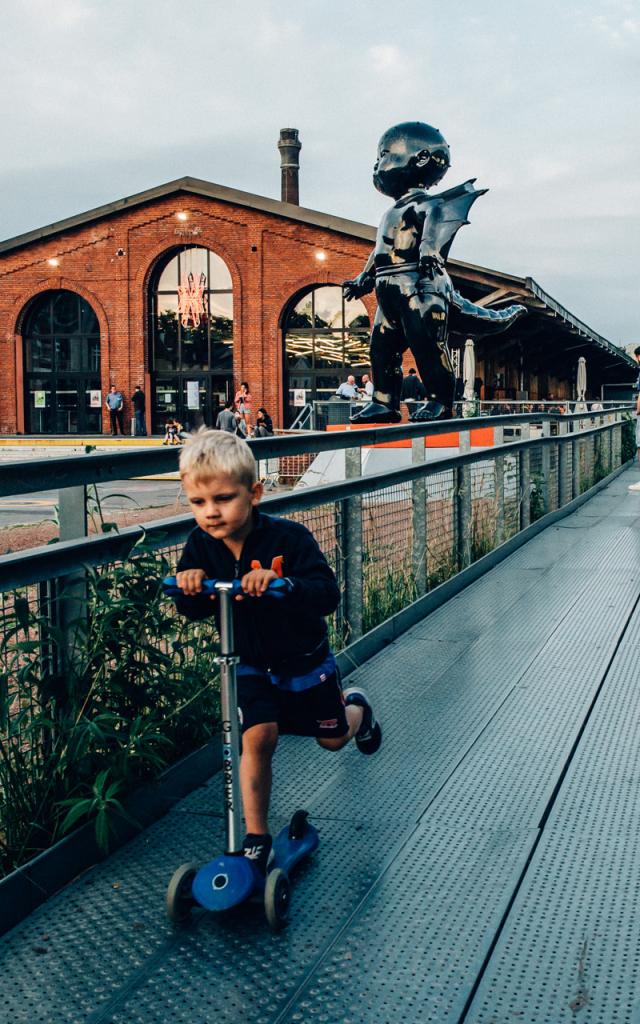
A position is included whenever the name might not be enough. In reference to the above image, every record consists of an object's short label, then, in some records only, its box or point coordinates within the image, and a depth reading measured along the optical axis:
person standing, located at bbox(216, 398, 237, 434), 26.03
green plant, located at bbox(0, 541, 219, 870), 2.97
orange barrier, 13.55
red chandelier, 38.69
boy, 2.69
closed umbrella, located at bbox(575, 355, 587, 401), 39.63
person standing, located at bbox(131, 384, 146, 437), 38.41
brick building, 37.12
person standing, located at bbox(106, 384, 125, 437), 38.47
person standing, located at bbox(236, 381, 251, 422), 31.61
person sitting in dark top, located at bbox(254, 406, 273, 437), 31.30
